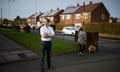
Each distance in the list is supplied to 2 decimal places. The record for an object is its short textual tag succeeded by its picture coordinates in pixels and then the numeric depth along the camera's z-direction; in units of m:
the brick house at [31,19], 50.00
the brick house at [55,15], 35.12
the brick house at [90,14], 24.81
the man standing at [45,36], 3.33
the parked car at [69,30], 16.21
